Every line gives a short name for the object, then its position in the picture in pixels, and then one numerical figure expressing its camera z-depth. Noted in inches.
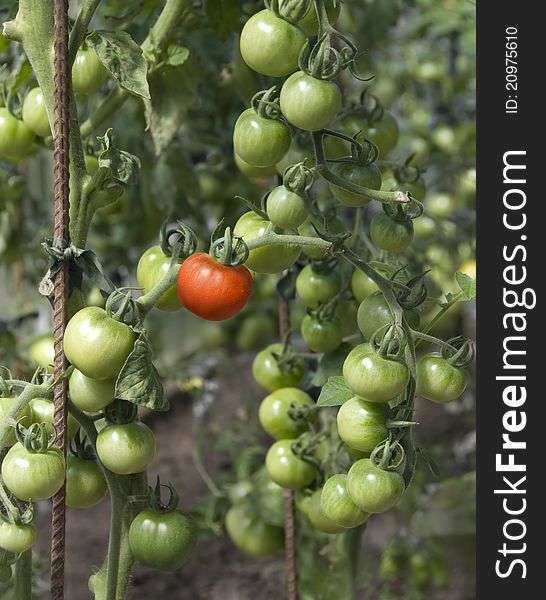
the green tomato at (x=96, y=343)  46.8
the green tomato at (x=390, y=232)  50.6
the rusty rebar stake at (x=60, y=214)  47.9
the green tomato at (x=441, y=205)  92.8
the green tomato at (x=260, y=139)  48.7
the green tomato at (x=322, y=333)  54.8
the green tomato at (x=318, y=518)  54.6
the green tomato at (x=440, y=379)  48.7
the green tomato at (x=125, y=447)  47.9
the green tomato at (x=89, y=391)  47.9
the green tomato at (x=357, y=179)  49.4
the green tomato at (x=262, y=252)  49.0
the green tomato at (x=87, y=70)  51.8
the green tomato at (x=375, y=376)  47.0
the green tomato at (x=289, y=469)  56.3
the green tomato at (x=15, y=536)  46.8
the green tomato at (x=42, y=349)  67.5
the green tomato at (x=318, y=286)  54.9
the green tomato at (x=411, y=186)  57.1
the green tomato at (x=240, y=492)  69.3
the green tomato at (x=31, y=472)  46.3
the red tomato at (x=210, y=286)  47.5
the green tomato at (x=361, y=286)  53.7
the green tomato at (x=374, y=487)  47.5
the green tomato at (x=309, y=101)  47.2
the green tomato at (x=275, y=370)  58.6
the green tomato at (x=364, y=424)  48.0
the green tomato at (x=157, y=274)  49.4
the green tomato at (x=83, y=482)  49.4
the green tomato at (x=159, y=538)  49.5
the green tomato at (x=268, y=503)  65.0
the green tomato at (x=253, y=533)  66.5
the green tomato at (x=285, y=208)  48.3
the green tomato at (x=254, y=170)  53.6
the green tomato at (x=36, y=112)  51.5
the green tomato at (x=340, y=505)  49.3
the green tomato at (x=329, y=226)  54.3
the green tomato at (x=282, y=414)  57.3
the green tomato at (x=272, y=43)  48.2
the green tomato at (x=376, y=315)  49.4
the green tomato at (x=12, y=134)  52.8
